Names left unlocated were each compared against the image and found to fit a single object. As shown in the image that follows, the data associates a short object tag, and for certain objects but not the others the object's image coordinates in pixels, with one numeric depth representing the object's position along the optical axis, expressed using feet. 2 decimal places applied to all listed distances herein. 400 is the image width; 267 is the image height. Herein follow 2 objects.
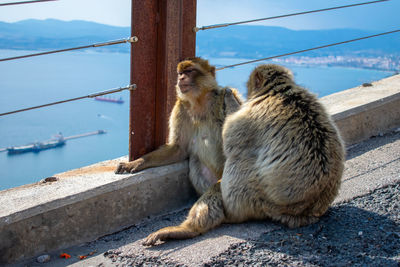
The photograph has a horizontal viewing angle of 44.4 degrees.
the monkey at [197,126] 11.25
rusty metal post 11.50
